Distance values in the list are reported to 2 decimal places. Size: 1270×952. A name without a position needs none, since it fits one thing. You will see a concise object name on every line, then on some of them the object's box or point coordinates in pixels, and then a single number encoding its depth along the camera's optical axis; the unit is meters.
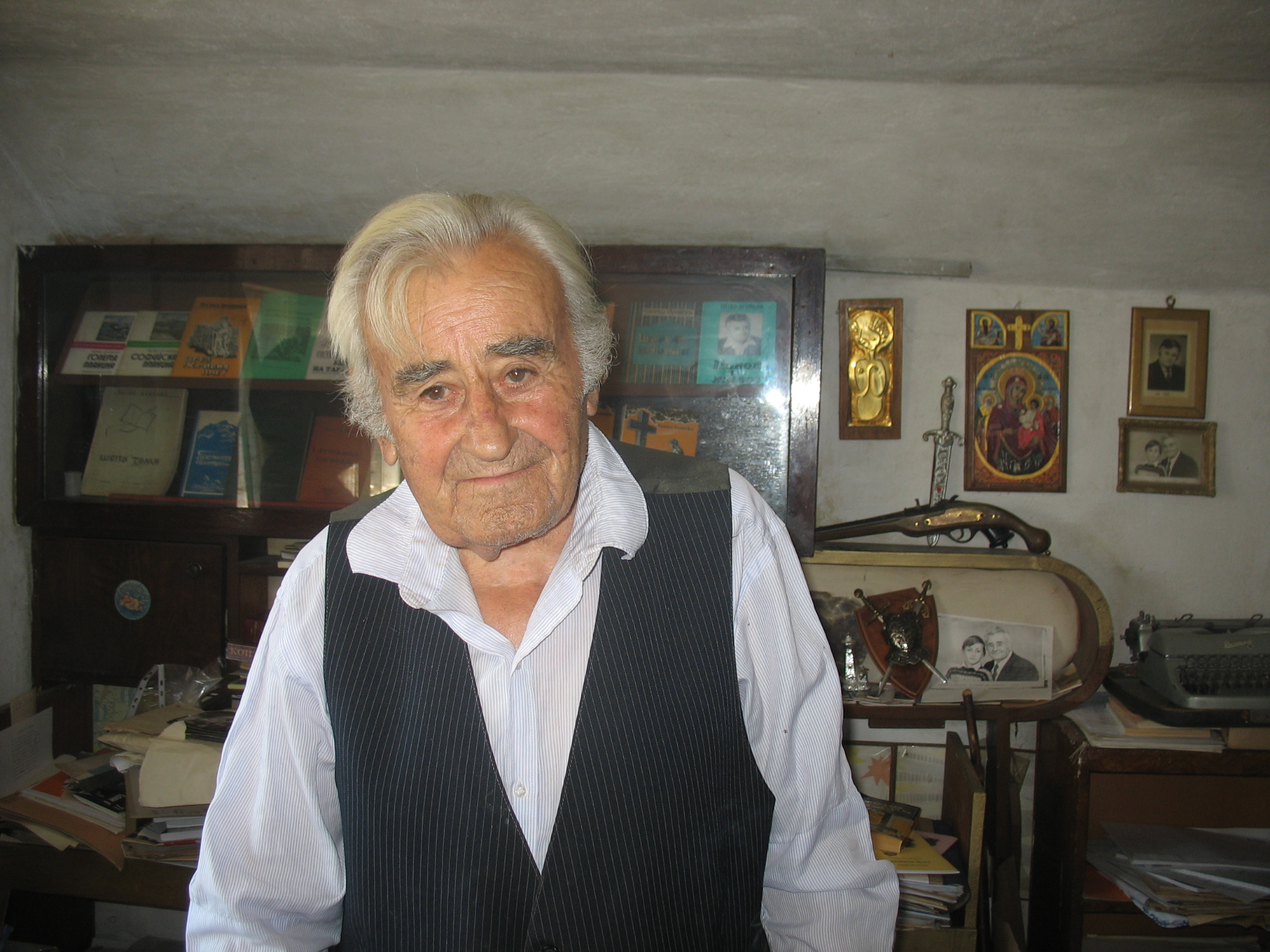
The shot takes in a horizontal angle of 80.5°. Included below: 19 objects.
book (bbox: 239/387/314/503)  1.90
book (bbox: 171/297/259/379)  1.91
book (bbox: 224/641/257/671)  1.86
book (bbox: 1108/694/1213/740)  1.67
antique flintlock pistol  1.84
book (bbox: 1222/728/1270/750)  1.64
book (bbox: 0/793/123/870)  1.78
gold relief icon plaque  2.00
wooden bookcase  1.68
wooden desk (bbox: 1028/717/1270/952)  1.67
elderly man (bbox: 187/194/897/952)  0.89
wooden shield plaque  1.77
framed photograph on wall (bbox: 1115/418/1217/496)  1.99
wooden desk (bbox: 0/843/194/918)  1.77
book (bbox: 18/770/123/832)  1.82
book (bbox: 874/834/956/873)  1.63
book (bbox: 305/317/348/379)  1.90
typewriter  1.63
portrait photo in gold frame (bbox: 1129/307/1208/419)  1.97
